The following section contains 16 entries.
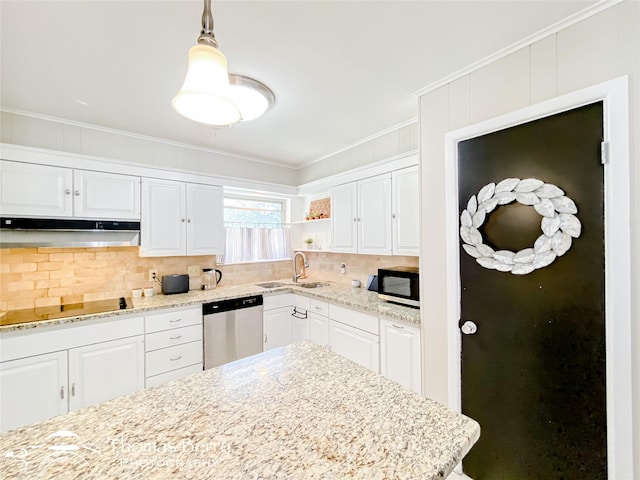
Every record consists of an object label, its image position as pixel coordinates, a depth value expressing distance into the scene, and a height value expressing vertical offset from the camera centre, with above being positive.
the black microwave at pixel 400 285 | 2.18 -0.38
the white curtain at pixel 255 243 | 3.48 -0.03
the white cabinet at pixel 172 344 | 2.35 -0.91
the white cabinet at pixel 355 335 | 2.30 -0.85
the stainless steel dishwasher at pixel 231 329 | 2.64 -0.89
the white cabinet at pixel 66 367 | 1.85 -0.92
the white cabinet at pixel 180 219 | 2.66 +0.22
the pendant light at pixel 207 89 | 0.92 +0.53
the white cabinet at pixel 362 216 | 2.59 +0.24
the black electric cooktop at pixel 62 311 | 1.98 -0.55
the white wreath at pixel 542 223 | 1.32 +0.08
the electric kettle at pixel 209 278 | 3.14 -0.43
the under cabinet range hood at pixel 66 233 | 2.03 +0.07
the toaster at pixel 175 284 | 2.81 -0.44
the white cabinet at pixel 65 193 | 2.07 +0.40
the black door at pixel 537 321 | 1.26 -0.43
